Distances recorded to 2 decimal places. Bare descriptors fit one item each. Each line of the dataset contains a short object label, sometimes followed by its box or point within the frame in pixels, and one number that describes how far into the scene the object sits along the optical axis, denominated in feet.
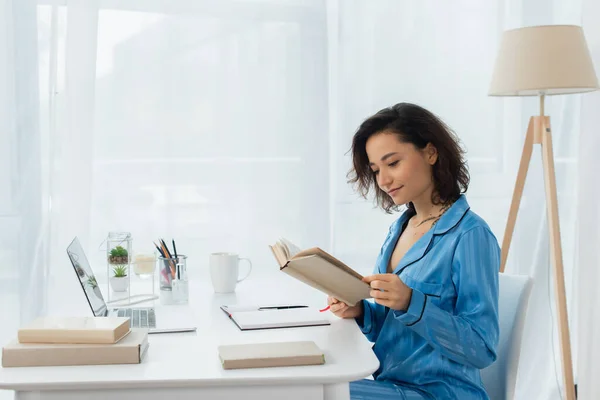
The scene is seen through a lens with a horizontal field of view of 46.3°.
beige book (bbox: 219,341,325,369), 3.92
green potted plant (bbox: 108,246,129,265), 6.18
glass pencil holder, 6.07
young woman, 4.65
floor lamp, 7.59
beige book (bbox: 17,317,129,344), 4.03
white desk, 3.71
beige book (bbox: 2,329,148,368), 3.93
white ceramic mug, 6.54
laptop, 5.01
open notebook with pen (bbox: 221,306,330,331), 5.01
